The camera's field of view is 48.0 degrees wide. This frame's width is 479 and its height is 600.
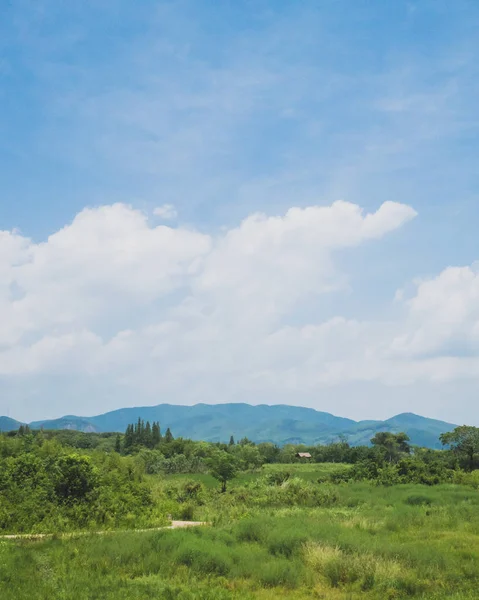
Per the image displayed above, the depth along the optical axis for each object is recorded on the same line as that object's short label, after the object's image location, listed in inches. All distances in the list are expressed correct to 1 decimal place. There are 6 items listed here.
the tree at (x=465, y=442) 2370.8
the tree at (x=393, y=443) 3457.2
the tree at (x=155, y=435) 4696.4
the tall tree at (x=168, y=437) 4800.4
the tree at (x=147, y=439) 4603.6
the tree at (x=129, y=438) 4592.3
